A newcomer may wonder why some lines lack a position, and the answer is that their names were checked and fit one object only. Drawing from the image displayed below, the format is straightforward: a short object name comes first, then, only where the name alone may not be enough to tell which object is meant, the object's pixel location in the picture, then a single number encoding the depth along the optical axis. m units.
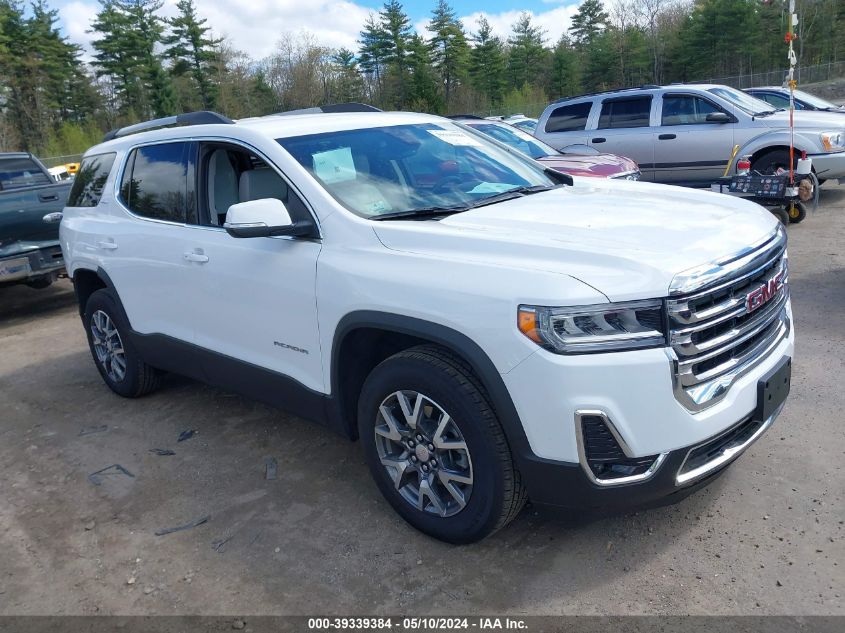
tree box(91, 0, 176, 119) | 55.06
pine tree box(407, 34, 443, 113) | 63.19
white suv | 2.68
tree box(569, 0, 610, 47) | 69.81
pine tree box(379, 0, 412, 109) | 62.38
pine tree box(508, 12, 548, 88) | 67.94
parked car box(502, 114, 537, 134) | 19.68
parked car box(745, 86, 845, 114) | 13.61
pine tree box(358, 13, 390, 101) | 63.12
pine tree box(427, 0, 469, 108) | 64.56
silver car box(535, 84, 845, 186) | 10.33
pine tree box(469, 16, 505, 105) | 66.12
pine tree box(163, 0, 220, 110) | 57.25
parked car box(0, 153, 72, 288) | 8.17
